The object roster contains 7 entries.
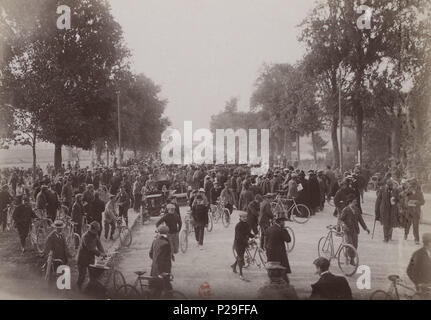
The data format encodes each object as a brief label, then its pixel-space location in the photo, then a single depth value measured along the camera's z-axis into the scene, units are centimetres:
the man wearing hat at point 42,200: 1505
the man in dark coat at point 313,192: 1833
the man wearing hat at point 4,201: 1541
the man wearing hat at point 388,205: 1395
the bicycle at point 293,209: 1755
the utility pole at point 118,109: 1433
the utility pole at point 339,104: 1775
